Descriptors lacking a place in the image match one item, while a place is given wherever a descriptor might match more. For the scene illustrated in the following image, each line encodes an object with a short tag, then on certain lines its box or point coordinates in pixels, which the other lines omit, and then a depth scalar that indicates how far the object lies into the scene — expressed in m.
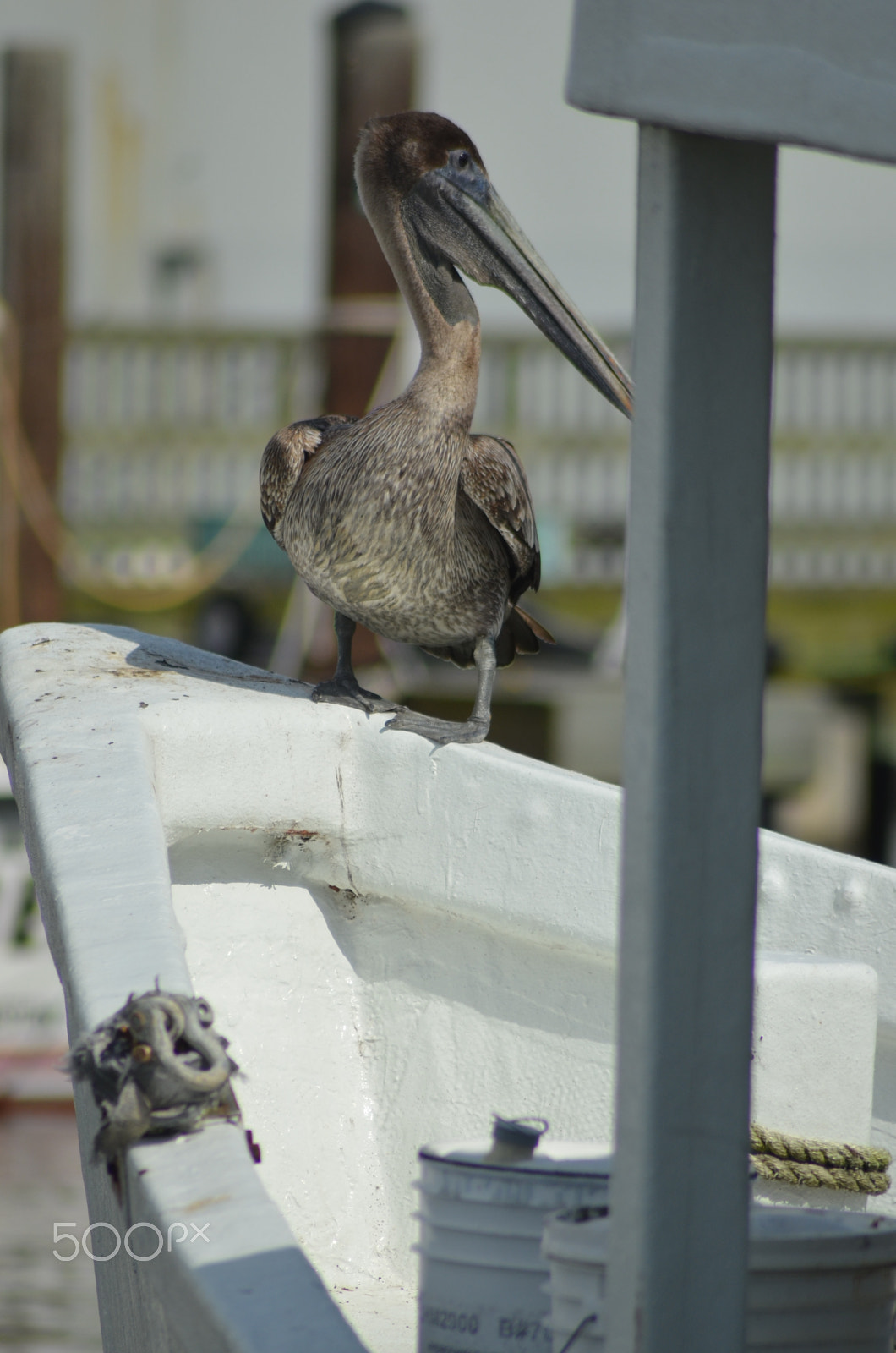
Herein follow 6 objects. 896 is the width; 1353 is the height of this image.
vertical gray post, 10.35
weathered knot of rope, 14.56
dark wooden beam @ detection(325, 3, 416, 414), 29.30
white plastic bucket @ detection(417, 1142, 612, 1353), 15.33
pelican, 17.19
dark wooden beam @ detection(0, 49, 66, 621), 33.31
